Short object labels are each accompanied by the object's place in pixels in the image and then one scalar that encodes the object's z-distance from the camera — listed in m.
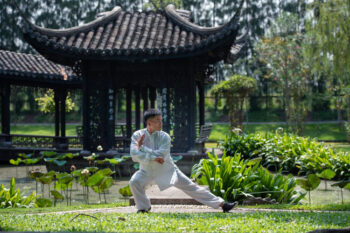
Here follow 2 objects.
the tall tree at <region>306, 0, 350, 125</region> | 15.31
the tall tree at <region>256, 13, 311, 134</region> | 26.49
